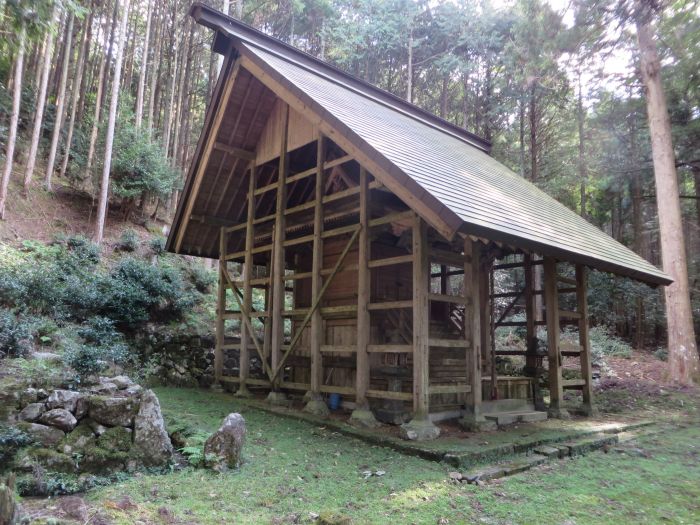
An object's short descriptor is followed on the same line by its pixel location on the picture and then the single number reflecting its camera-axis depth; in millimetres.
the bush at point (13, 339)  6629
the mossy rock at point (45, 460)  4074
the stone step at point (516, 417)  7456
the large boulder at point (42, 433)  4367
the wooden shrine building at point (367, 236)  6750
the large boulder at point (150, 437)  4621
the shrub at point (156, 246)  16453
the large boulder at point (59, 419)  4551
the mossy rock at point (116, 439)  4527
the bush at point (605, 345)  15813
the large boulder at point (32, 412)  4520
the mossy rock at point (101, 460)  4328
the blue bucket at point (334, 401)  8734
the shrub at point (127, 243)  16469
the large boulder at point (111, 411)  4734
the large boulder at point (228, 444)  4812
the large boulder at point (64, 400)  4684
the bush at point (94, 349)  5422
